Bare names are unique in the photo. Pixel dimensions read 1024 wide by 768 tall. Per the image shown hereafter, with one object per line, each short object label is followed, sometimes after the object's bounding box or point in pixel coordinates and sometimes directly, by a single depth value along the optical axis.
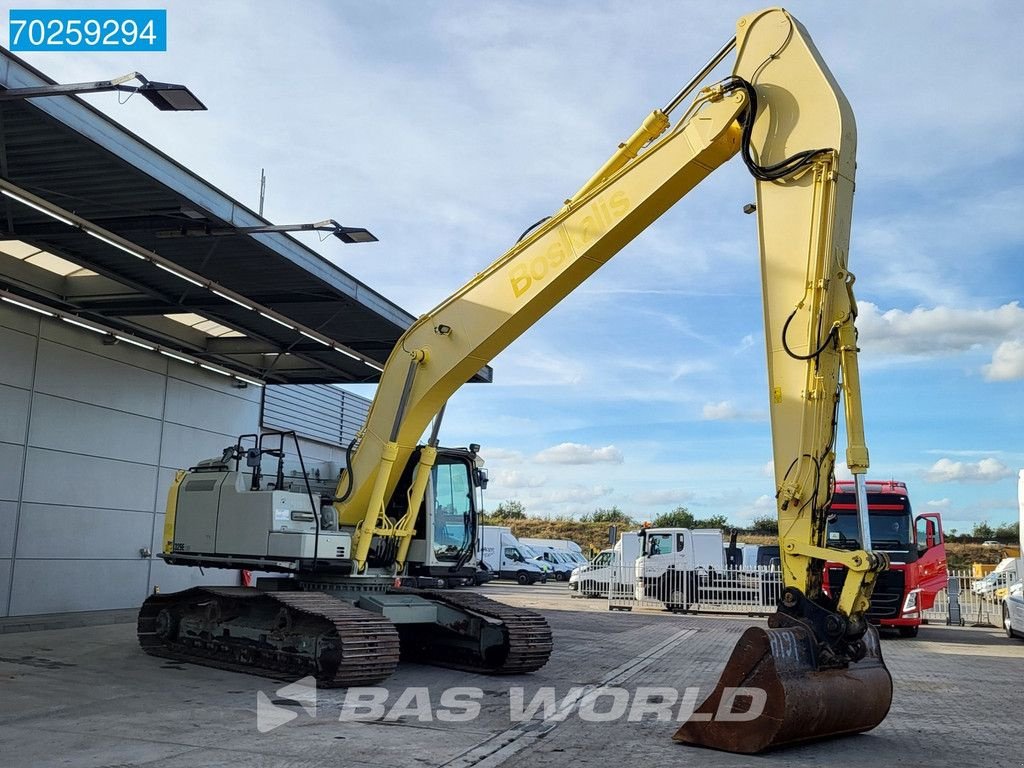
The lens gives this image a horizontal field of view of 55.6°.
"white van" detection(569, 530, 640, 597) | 28.10
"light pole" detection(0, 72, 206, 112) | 9.05
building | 11.80
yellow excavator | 7.10
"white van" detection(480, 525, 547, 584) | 36.56
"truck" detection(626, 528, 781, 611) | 23.77
